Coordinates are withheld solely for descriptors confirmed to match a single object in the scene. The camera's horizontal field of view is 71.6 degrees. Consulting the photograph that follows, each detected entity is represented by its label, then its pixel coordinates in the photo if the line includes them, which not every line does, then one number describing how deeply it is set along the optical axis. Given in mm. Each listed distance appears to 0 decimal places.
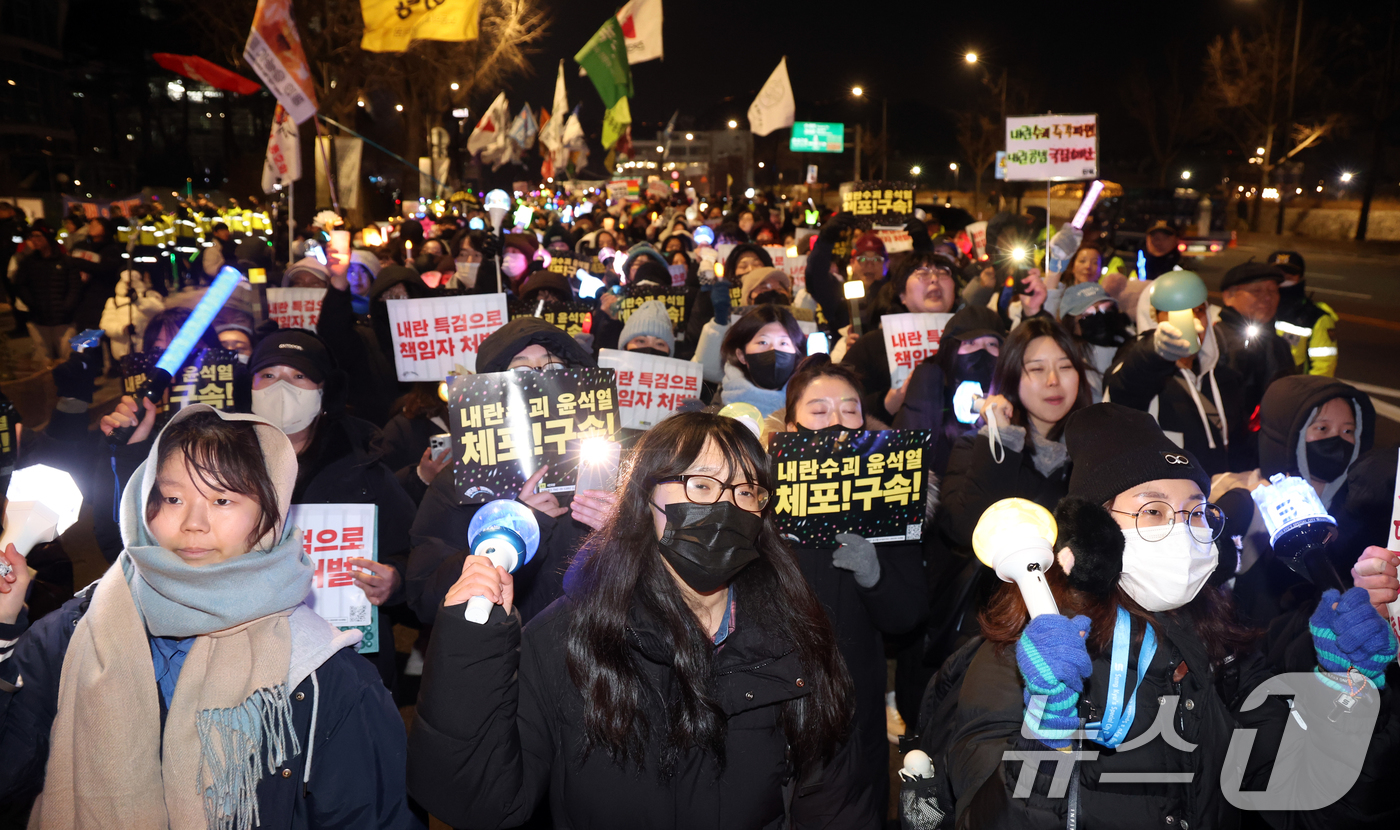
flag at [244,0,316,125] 10969
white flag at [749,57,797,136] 19625
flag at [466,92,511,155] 29781
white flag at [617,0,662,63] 18172
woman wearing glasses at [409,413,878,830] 2002
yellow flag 11328
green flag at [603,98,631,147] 20969
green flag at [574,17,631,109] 17734
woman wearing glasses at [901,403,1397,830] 2229
